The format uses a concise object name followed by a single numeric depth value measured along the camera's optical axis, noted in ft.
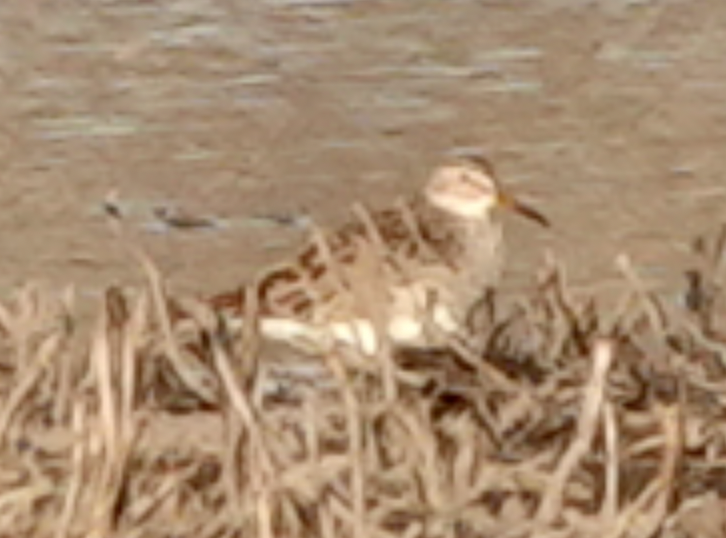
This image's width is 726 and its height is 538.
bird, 26.05
